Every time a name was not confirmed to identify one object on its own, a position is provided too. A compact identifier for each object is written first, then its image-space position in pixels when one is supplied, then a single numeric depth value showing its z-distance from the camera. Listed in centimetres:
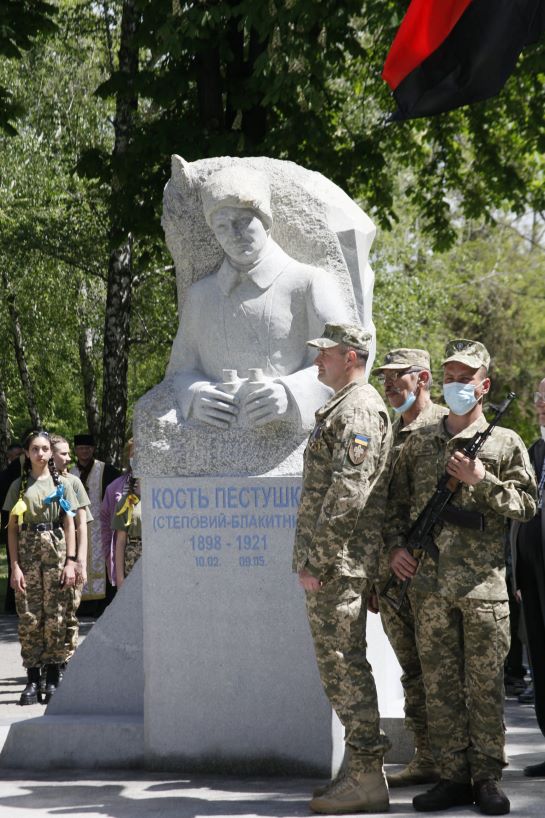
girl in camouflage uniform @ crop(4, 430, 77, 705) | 938
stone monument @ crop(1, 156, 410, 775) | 632
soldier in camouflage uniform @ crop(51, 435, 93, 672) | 949
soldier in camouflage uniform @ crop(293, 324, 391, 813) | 536
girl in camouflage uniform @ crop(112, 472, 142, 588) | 1033
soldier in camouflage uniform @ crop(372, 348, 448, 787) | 589
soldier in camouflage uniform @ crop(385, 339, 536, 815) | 536
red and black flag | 697
